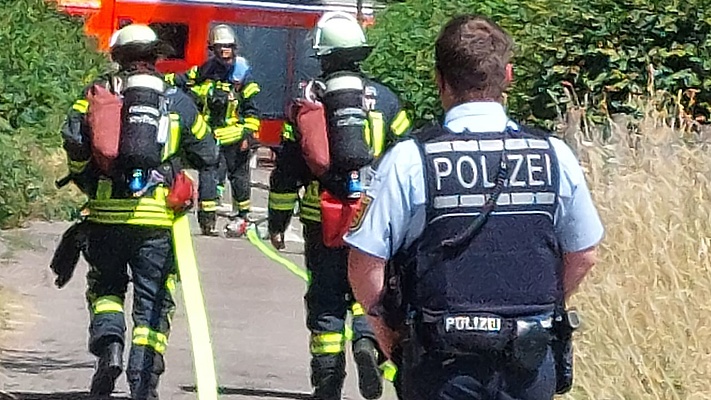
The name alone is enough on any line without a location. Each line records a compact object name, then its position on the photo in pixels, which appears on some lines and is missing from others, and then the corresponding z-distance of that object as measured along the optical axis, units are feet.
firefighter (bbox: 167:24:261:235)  49.26
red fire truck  79.92
